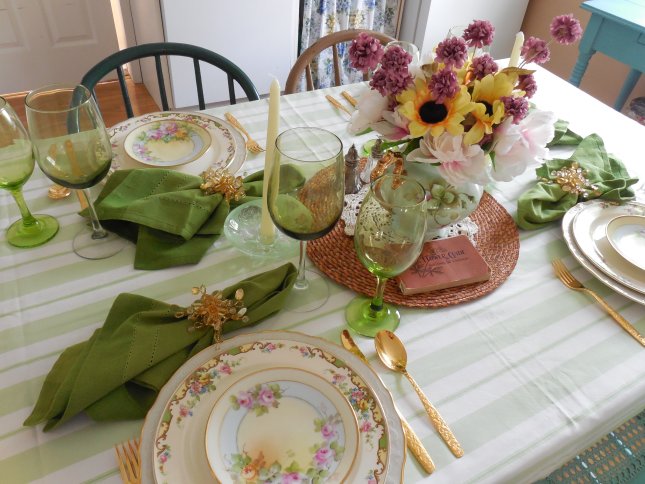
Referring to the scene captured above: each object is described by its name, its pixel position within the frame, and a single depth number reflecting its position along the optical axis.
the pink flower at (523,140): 0.68
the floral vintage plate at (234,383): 0.52
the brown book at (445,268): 0.76
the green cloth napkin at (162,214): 0.78
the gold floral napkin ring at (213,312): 0.65
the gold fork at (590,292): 0.73
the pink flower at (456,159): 0.67
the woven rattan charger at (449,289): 0.76
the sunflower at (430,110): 0.66
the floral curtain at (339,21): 2.41
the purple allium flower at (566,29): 0.76
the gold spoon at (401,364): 0.59
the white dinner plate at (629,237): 0.82
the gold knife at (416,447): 0.56
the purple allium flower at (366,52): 0.69
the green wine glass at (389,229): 0.61
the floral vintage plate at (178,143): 0.93
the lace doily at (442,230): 0.85
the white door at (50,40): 2.45
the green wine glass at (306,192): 0.61
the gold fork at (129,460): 0.52
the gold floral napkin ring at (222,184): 0.85
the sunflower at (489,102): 0.66
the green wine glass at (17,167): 0.73
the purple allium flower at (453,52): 0.65
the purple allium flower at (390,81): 0.66
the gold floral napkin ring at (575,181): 0.94
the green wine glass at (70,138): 0.68
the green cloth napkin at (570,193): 0.90
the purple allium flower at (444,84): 0.64
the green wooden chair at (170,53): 1.20
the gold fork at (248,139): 1.02
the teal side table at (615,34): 1.93
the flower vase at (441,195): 0.78
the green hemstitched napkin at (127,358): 0.57
